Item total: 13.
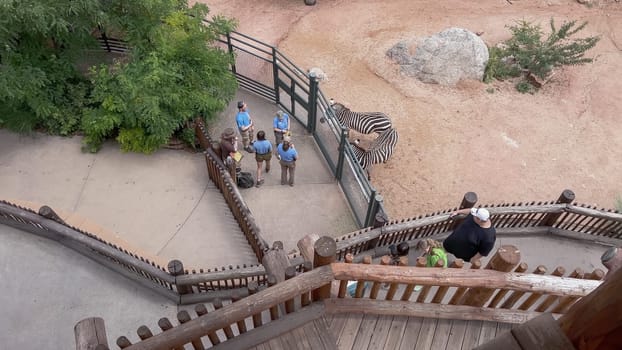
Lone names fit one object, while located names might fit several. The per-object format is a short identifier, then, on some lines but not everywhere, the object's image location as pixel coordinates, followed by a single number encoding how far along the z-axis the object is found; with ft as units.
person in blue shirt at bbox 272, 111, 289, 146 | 29.14
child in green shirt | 18.43
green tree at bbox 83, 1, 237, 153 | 27.58
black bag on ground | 28.35
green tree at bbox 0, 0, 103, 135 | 24.88
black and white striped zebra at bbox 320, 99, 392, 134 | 39.01
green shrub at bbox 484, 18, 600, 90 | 49.29
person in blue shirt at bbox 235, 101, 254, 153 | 28.86
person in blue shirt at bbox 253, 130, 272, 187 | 26.37
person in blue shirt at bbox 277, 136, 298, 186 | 26.18
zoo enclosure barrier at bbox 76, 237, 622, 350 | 11.00
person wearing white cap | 18.44
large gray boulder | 48.73
